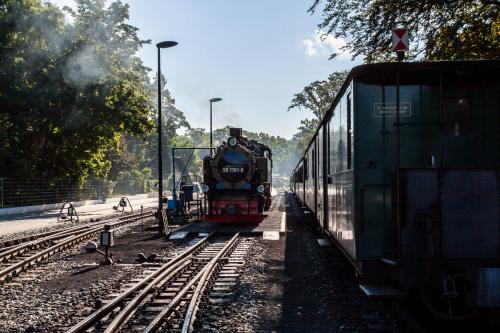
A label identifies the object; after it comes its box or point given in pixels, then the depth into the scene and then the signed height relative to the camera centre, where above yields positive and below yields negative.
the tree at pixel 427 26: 13.95 +4.90
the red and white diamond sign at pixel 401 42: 6.96 +2.07
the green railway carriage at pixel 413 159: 5.54 +0.34
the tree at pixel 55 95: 27.61 +5.56
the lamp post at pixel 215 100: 34.81 +6.27
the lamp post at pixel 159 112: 17.36 +2.68
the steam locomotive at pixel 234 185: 17.19 +0.07
